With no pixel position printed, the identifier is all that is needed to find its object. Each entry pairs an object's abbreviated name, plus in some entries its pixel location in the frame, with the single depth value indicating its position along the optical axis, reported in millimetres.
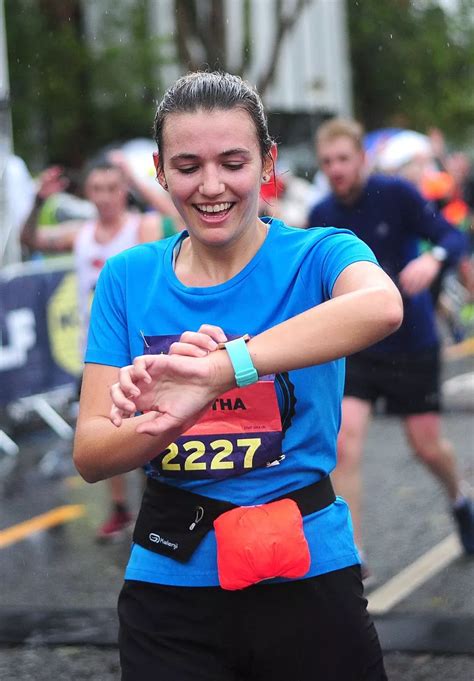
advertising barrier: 16472
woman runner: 4095
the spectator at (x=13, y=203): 18031
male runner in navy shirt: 9592
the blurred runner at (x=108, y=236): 11591
